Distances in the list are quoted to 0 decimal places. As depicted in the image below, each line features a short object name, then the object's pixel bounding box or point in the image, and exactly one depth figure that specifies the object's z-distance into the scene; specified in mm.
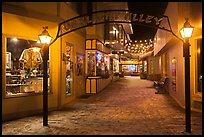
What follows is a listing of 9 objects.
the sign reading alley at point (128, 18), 7418
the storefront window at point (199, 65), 9203
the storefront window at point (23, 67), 8195
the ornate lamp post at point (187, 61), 6340
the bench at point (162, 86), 15562
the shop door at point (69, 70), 11367
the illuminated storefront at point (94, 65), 15312
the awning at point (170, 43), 10553
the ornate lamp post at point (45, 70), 6969
